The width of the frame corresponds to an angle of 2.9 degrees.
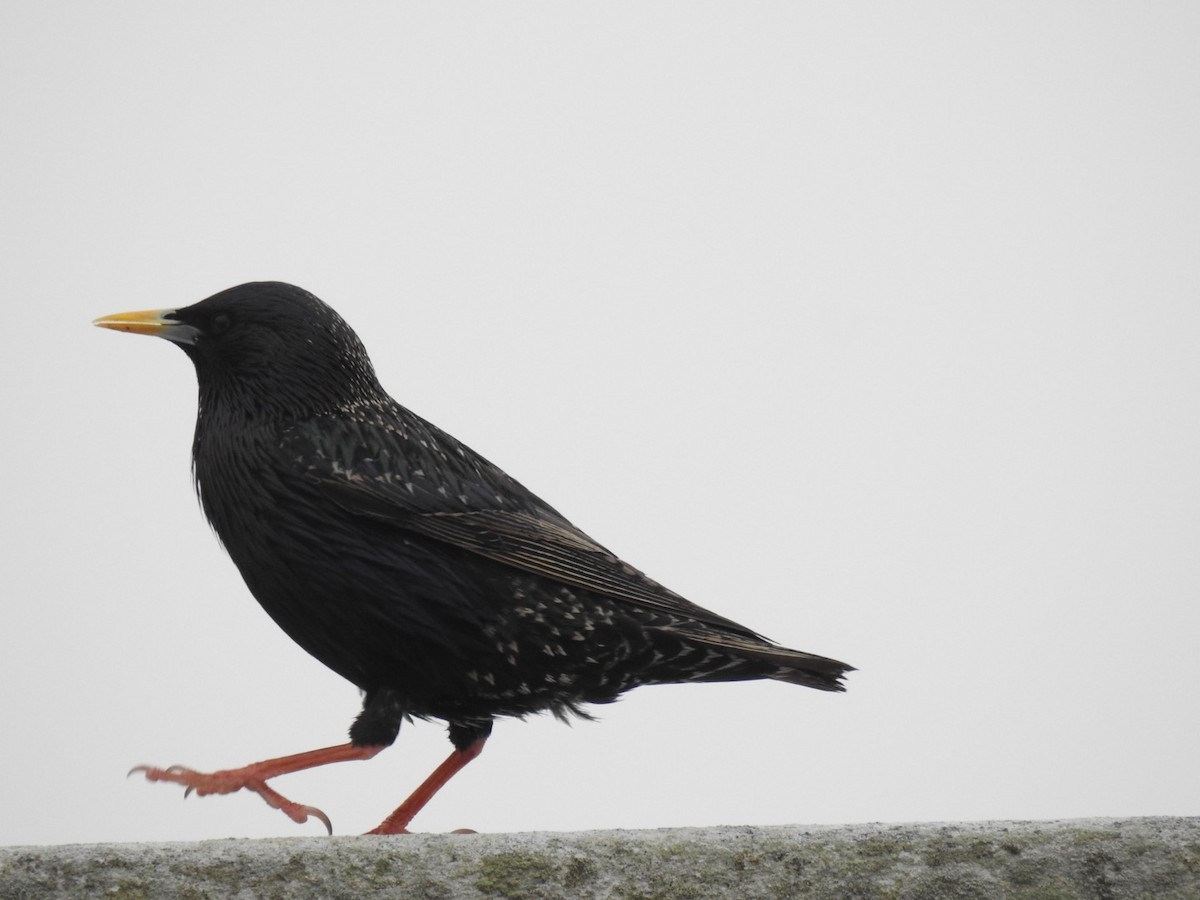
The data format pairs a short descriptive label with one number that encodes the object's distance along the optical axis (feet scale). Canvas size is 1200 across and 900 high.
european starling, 18.97
